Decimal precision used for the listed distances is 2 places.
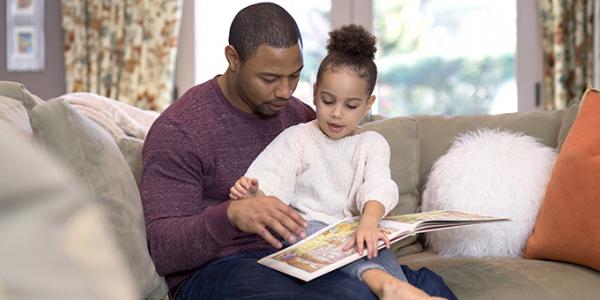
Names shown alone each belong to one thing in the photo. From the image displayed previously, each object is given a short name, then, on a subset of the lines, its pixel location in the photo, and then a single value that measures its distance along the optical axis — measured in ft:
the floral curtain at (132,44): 14.62
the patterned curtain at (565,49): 13.02
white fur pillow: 7.30
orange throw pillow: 6.77
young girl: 5.99
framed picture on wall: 15.10
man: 5.36
